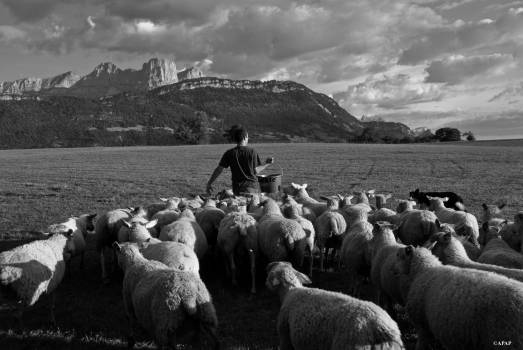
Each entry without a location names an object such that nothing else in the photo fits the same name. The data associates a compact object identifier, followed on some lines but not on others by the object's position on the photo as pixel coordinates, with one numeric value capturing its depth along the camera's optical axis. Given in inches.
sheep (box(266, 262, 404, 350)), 166.1
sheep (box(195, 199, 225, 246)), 421.1
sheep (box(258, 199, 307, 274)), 348.8
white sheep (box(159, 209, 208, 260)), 358.0
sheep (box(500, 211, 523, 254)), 362.6
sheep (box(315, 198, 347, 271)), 406.9
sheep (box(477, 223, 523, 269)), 279.0
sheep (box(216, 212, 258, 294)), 363.6
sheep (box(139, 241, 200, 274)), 293.3
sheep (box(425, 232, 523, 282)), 259.1
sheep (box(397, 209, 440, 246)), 367.6
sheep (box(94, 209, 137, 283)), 408.2
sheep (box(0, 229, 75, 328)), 280.1
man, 462.9
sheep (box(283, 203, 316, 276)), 373.4
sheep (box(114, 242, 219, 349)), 213.9
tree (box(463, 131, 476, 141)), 4834.2
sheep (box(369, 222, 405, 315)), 272.5
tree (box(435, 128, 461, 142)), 4901.8
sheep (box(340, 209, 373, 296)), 327.9
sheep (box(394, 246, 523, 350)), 165.9
